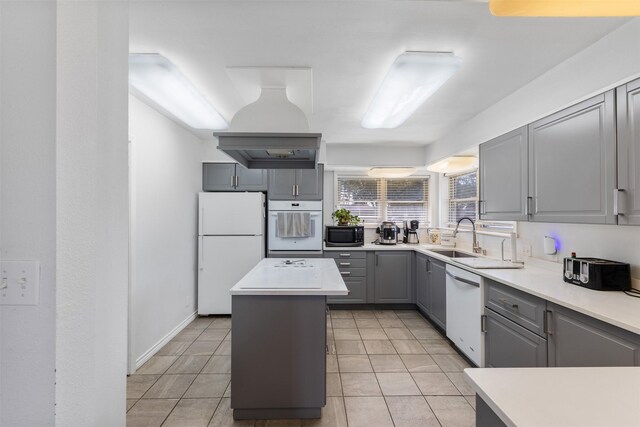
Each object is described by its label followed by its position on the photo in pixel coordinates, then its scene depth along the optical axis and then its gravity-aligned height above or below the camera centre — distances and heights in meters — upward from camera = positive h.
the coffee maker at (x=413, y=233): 5.06 -0.29
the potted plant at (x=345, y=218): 4.98 -0.05
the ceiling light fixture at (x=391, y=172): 4.89 +0.67
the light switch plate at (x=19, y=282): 0.93 -0.20
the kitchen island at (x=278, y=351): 2.13 -0.92
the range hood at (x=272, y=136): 2.23 +0.55
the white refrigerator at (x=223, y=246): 4.26 -0.43
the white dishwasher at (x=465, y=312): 2.69 -0.90
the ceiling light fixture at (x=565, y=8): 0.88 +0.60
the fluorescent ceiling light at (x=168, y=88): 2.16 +0.99
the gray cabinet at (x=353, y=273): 4.61 -0.85
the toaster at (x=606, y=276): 1.92 -0.37
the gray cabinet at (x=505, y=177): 2.55 +0.33
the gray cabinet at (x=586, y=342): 1.41 -0.63
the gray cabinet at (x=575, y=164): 1.82 +0.33
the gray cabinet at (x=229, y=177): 4.52 +0.53
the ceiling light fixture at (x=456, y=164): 3.95 +0.66
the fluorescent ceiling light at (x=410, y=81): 2.07 +0.97
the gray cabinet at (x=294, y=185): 4.56 +0.42
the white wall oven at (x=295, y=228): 4.50 -0.19
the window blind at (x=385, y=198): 5.37 +0.28
